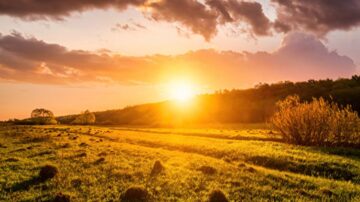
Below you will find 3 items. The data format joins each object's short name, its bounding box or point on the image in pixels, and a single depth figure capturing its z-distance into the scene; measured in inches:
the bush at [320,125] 1663.4
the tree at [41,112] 6143.7
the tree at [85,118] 5855.3
